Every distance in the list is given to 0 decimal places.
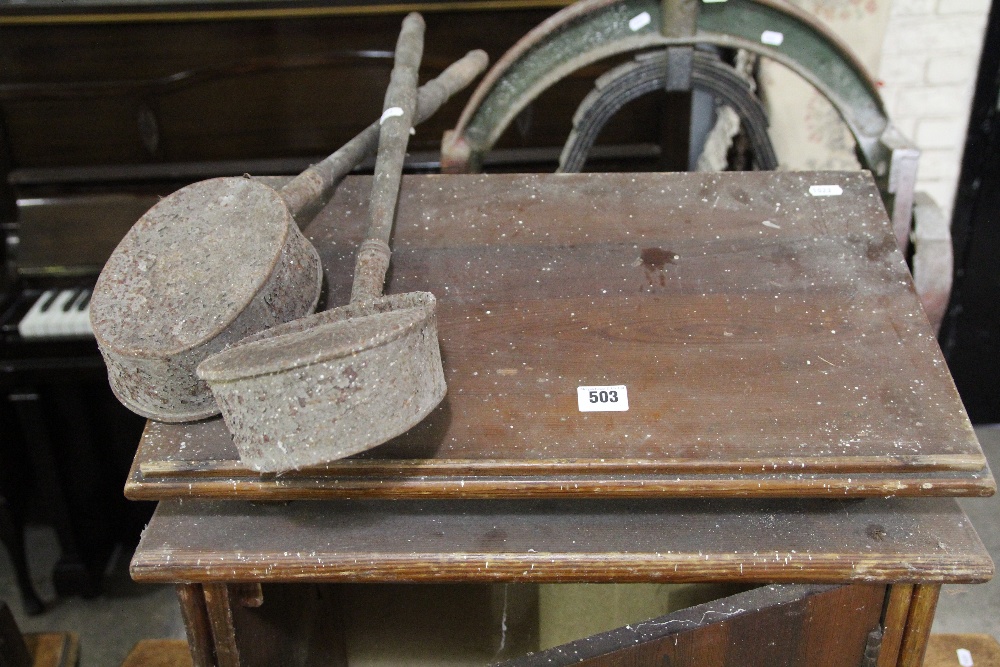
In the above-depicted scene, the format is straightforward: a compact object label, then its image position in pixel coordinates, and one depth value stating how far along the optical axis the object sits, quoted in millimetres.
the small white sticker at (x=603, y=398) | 972
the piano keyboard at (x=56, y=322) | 1806
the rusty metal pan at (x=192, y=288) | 903
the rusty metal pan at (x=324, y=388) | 778
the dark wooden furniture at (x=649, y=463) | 928
